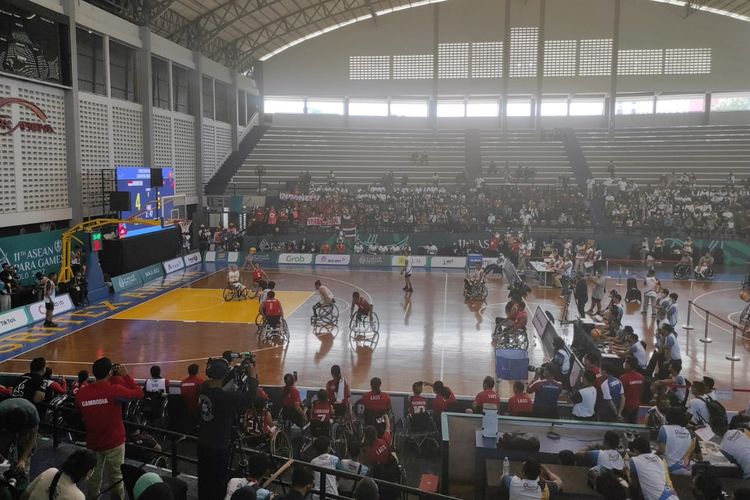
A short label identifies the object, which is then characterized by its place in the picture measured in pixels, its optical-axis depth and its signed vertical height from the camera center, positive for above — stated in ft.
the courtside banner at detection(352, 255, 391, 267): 106.83 -10.84
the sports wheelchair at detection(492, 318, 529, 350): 51.83 -11.70
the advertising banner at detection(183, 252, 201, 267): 104.56 -10.85
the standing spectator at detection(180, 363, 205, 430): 31.86 -10.10
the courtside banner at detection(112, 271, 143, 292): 83.02 -11.85
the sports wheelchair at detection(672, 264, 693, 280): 93.96 -10.80
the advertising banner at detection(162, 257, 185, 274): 97.04 -11.16
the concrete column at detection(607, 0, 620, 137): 150.92 +31.66
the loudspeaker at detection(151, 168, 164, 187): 93.50 +2.56
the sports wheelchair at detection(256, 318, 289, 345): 56.03 -12.43
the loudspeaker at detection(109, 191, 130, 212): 83.82 -0.85
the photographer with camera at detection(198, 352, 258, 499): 18.99 -7.08
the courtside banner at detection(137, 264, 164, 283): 89.30 -11.50
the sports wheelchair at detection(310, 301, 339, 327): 61.52 -11.93
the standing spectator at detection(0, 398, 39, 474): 20.49 -7.65
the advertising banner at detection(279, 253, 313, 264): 108.17 -10.74
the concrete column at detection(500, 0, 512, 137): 151.12 +31.56
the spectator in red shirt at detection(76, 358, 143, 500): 20.75 -7.58
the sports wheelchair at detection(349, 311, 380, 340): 58.70 -12.57
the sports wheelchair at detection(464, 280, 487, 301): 78.12 -11.50
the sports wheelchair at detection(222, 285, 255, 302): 77.30 -12.22
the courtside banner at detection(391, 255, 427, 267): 106.11 -10.85
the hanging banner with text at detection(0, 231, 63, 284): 71.51 -7.16
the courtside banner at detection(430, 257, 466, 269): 105.40 -10.95
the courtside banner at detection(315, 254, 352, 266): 107.14 -10.90
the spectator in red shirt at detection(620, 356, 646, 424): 33.91 -10.52
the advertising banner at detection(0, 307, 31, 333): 60.95 -12.64
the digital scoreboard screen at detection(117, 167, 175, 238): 87.15 -0.14
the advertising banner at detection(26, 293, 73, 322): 65.67 -12.50
